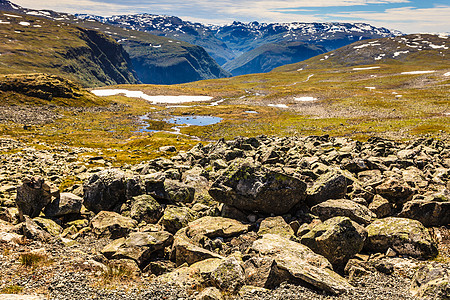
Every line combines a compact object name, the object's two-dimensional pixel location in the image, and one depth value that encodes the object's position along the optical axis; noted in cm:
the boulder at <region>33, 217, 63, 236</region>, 1945
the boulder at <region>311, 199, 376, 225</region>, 1905
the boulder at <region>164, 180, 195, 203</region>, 2481
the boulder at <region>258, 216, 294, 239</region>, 1856
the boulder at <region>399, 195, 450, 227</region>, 1858
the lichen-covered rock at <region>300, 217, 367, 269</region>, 1595
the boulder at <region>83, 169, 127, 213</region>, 2430
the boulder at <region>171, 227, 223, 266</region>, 1587
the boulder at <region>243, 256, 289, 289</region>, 1348
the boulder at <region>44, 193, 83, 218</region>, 2216
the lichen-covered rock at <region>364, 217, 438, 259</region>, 1566
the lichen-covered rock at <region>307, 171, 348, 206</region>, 2183
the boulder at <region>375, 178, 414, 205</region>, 2156
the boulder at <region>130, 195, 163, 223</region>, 2200
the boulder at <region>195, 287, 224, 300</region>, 1195
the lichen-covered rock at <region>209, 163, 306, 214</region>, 2070
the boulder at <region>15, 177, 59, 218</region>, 2088
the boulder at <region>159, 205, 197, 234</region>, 2058
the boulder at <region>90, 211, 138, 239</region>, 1973
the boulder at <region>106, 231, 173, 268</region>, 1617
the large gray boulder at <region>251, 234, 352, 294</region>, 1312
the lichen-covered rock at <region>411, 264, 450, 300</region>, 1158
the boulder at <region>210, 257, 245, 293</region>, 1340
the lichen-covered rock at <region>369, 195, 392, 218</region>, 2081
